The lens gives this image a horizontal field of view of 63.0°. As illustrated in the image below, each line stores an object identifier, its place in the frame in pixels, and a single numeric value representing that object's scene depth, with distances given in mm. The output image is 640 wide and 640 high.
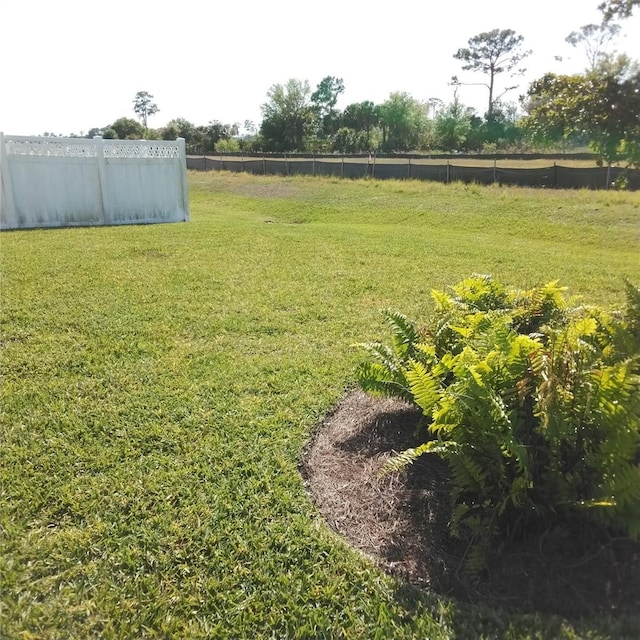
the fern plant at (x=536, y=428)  1954
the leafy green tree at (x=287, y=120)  48719
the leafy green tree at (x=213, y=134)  51219
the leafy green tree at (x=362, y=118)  52906
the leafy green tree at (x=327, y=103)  54969
